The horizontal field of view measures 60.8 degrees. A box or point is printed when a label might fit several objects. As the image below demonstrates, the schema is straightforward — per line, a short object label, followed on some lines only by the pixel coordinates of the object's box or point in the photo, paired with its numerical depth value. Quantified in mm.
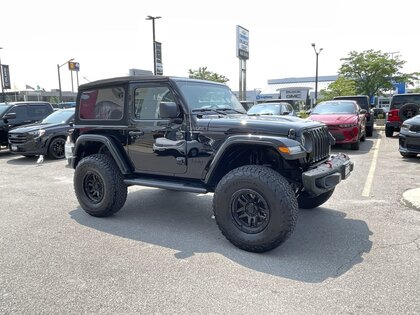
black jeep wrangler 3787
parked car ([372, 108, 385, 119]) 22647
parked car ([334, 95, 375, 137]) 15109
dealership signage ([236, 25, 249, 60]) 26172
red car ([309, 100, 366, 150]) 10719
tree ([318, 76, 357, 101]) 26909
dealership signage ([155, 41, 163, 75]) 25359
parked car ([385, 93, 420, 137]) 12906
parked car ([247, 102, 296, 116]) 12367
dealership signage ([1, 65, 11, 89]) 42459
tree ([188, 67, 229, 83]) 43212
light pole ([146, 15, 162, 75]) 24062
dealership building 60406
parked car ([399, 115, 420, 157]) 8672
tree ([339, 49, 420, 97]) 27812
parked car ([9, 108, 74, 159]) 10766
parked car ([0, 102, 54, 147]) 12344
